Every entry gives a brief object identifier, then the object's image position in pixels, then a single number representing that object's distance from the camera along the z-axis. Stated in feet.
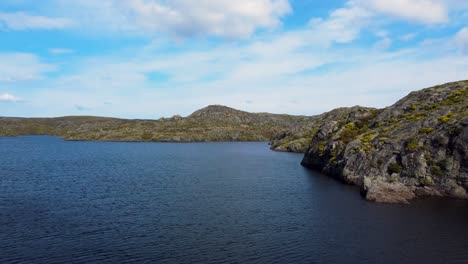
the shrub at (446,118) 293.02
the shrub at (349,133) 376.27
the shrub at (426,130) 290.56
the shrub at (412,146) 280.10
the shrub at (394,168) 276.49
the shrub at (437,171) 258.57
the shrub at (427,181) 258.35
